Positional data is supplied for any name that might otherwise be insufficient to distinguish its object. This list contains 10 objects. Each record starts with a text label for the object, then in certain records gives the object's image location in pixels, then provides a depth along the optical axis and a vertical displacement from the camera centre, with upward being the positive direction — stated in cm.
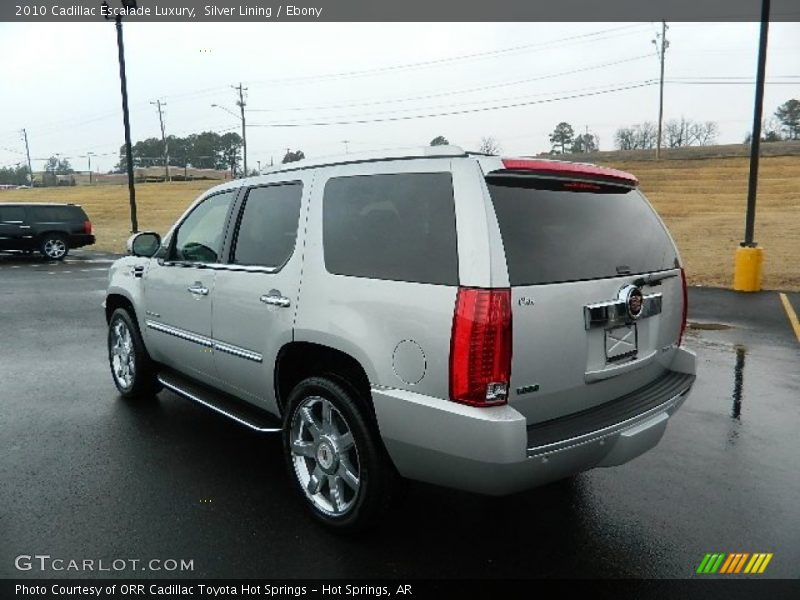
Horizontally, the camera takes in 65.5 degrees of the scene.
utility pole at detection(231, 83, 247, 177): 7731 +1119
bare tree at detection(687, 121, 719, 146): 12256 +1048
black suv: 1931 -102
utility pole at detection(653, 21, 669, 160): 7119 +1531
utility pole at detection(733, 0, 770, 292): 1159 -115
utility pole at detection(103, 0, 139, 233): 1986 +302
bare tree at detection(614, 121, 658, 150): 11375 +896
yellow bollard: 1188 -158
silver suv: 267 -64
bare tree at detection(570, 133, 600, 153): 11481 +811
